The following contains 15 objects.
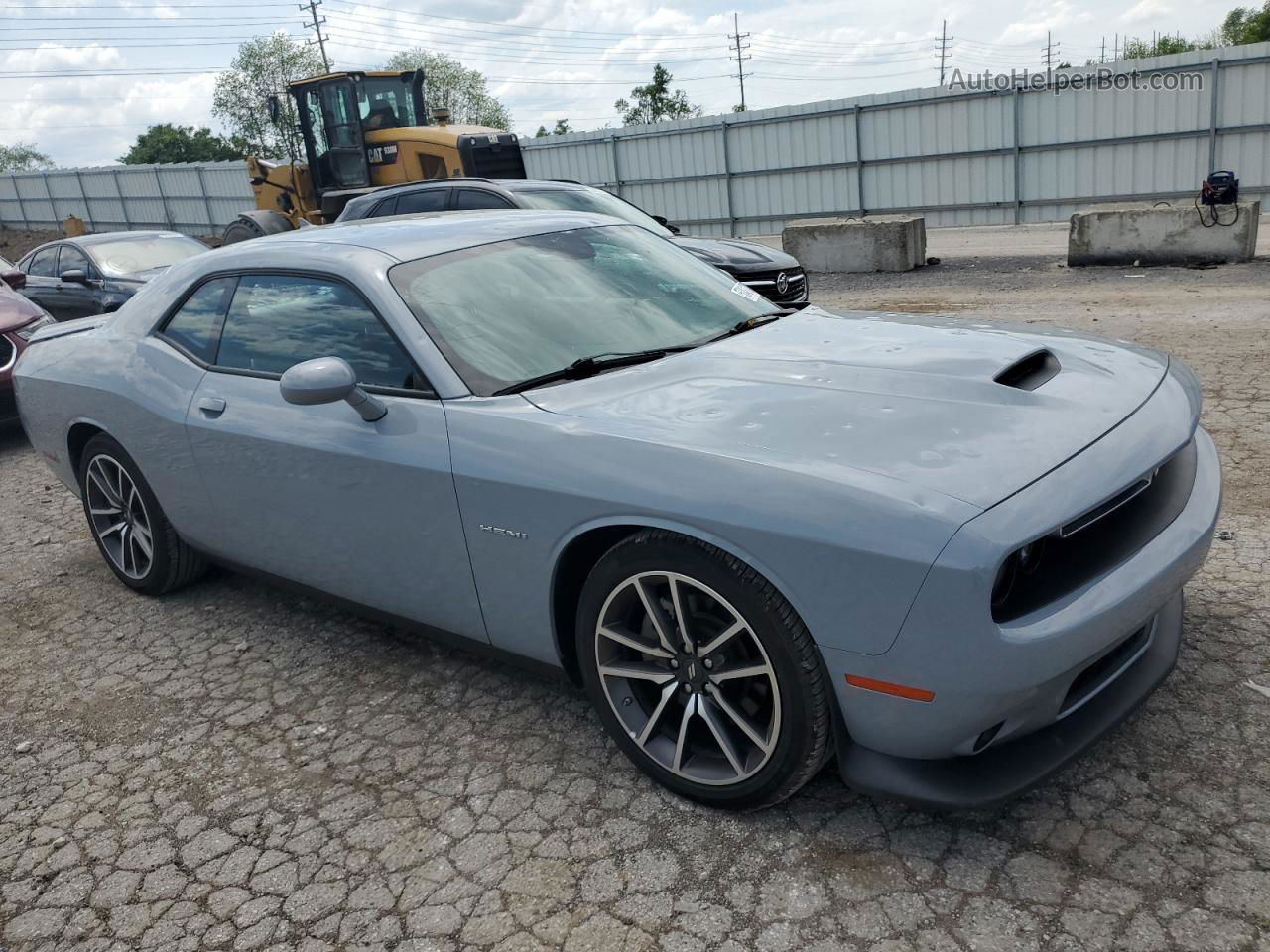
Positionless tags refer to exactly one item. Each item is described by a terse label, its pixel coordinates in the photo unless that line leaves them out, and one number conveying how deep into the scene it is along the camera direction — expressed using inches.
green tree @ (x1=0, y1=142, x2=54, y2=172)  4633.4
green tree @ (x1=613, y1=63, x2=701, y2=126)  2325.3
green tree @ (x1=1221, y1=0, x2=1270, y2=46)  2271.2
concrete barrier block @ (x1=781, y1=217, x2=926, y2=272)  536.7
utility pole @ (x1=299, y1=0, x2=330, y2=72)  2833.4
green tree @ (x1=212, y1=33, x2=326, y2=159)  3046.3
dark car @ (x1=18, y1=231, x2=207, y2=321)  458.9
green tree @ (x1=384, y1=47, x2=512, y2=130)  3216.0
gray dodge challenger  89.0
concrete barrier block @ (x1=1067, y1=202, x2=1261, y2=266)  452.4
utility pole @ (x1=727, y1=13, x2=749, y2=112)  3117.6
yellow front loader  637.9
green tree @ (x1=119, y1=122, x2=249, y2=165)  3093.0
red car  316.8
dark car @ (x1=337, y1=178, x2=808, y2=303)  339.0
